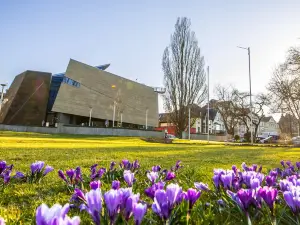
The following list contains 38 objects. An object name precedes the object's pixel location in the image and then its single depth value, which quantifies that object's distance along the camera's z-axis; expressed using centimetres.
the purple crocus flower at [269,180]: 168
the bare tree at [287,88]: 2126
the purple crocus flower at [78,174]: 223
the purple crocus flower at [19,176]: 261
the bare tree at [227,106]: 4825
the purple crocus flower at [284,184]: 146
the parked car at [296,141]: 2775
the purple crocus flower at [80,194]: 128
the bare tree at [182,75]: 3525
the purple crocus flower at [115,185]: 136
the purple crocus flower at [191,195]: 109
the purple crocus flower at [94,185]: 128
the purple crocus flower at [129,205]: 97
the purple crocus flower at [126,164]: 275
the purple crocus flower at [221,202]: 156
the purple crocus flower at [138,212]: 89
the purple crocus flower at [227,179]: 155
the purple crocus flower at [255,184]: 131
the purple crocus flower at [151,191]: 126
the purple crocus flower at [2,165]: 207
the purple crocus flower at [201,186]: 148
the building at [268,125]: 10449
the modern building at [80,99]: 3769
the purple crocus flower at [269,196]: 105
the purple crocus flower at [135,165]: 285
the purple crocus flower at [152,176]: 182
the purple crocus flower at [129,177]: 171
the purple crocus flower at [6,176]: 222
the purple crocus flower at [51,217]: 65
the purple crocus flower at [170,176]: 185
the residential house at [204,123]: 7350
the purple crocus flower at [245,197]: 109
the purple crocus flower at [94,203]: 89
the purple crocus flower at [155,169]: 228
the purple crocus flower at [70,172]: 210
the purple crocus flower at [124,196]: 101
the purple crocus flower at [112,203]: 90
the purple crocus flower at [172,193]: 99
